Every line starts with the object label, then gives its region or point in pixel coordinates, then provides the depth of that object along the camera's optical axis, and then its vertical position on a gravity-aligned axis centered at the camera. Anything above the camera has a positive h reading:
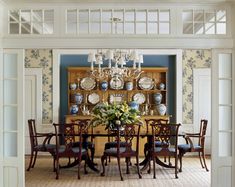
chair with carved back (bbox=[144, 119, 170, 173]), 4.99 -0.98
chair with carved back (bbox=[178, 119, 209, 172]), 4.97 -0.98
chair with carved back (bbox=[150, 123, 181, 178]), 4.62 -0.86
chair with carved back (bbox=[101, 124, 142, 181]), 4.55 -0.94
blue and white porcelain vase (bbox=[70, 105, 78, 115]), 6.42 -0.37
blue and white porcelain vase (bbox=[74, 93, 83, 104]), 6.46 -0.11
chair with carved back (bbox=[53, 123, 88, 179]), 4.59 -0.94
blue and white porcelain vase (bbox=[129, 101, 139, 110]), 6.38 -0.27
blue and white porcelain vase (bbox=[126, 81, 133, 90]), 6.48 +0.20
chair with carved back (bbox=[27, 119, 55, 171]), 4.91 -0.96
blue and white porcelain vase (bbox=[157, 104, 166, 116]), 6.44 -0.39
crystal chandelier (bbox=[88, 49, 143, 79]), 5.04 +0.63
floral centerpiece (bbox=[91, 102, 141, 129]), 4.74 -0.39
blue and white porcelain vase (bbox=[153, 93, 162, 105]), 6.47 -0.11
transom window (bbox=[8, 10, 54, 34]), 3.21 +1.18
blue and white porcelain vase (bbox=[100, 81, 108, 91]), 6.47 +0.19
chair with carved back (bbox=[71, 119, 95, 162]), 5.08 -0.96
